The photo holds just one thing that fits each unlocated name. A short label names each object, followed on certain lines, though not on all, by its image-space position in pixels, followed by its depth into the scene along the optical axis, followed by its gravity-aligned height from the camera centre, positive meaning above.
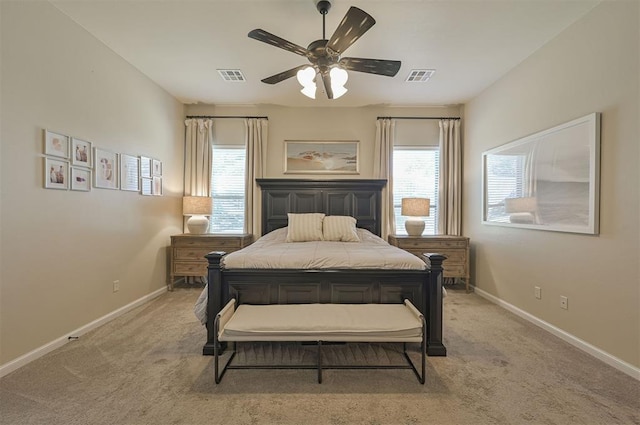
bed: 2.41 -0.68
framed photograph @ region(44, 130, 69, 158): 2.43 +0.57
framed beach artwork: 4.77 +0.90
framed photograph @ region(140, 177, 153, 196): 3.71 +0.29
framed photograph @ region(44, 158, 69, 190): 2.43 +0.30
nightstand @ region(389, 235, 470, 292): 4.24 -0.58
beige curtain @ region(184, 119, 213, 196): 4.73 +0.96
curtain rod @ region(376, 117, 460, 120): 4.72 +1.58
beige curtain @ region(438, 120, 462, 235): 4.66 +0.52
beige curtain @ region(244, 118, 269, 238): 4.71 +0.84
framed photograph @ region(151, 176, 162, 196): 3.97 +0.31
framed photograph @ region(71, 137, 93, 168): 2.69 +0.54
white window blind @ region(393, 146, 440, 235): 4.81 +0.67
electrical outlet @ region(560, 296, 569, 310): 2.72 -0.89
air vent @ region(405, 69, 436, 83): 3.56 +1.78
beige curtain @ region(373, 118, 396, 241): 4.69 +0.80
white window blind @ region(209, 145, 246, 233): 4.85 +0.36
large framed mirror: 2.47 +0.35
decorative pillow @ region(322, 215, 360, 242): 3.78 -0.27
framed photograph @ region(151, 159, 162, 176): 3.96 +0.59
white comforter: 2.45 -0.44
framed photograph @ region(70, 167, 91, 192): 2.70 +0.28
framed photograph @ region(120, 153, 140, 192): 3.35 +0.44
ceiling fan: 2.02 +1.29
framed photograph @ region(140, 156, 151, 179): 3.69 +0.56
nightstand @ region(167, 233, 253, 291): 4.23 -0.63
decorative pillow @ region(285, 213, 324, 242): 3.77 -0.26
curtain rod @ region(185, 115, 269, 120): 4.77 +1.59
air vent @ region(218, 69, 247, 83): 3.59 +1.77
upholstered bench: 2.00 -0.86
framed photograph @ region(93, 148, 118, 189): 2.97 +0.43
